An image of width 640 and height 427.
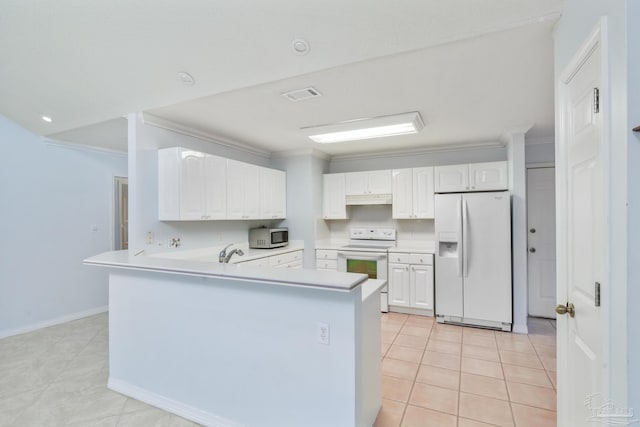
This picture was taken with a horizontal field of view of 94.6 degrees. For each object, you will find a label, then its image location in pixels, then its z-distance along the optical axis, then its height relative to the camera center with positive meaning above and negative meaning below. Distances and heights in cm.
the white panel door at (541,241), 402 -40
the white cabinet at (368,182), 457 +48
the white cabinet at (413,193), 430 +29
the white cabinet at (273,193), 433 +31
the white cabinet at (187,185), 306 +32
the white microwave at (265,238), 430 -36
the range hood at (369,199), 455 +22
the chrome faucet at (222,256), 238 -34
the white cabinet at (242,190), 375 +31
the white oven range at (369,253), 425 -59
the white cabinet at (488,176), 390 +49
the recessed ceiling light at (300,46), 185 +106
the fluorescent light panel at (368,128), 299 +93
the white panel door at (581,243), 111 -13
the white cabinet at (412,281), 400 -95
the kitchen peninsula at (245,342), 154 -79
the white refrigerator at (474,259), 356 -58
